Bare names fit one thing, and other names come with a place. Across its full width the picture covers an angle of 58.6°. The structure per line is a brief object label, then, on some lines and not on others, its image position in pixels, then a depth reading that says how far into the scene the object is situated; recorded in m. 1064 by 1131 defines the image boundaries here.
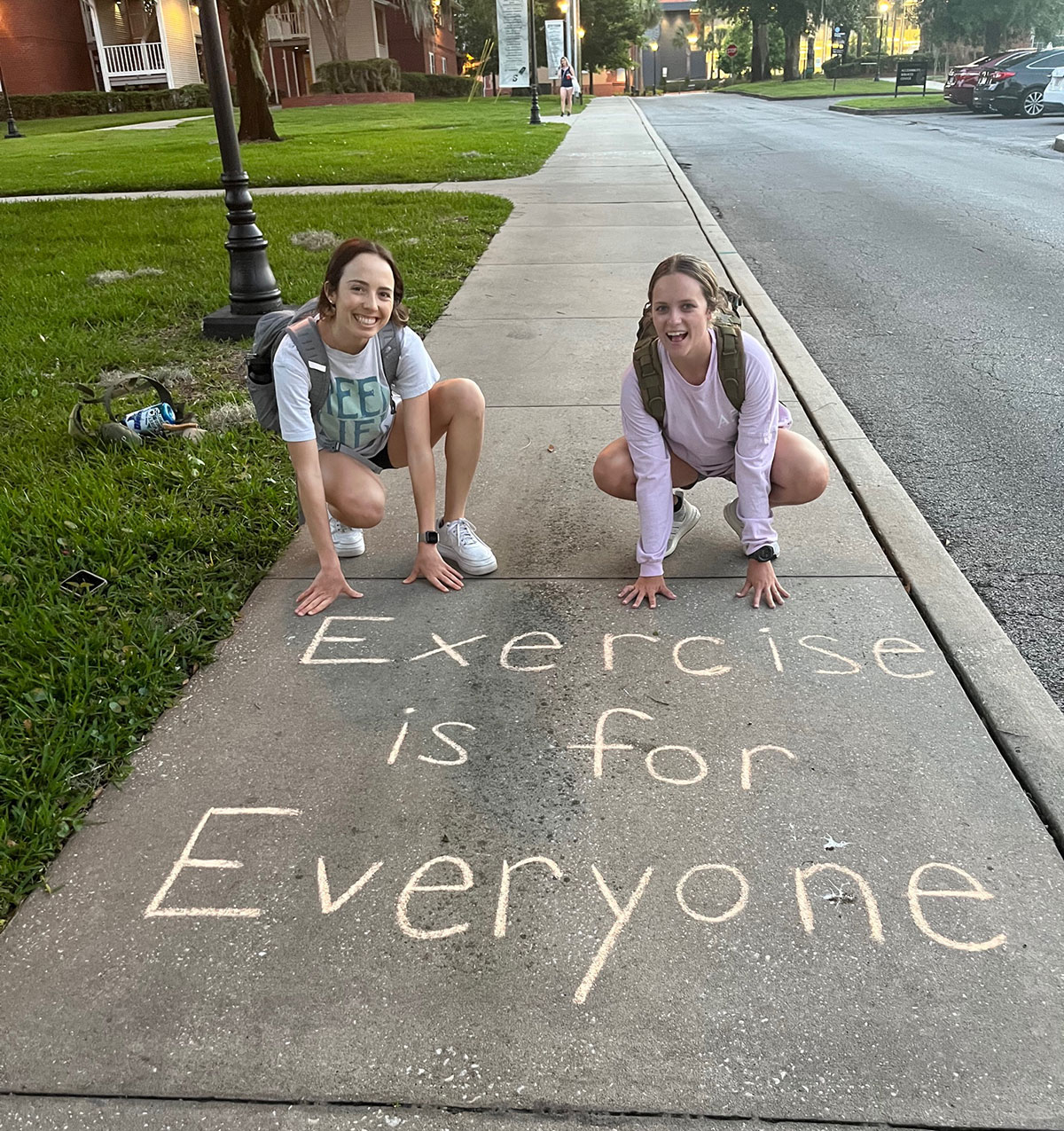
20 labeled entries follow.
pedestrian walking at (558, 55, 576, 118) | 30.21
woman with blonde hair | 2.97
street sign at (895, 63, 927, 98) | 35.75
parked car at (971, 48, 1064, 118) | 23.47
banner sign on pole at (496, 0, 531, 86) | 28.19
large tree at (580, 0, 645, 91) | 58.94
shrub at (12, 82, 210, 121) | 34.31
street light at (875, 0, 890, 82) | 64.11
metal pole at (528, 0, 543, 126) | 24.56
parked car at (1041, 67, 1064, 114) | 23.17
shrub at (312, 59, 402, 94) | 36.91
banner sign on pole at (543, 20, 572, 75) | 31.64
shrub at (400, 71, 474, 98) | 41.09
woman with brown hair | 2.92
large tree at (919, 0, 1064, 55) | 47.53
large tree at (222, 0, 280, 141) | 18.37
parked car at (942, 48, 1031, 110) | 25.34
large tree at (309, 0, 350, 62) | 36.03
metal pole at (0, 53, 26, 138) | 26.17
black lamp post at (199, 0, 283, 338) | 5.99
